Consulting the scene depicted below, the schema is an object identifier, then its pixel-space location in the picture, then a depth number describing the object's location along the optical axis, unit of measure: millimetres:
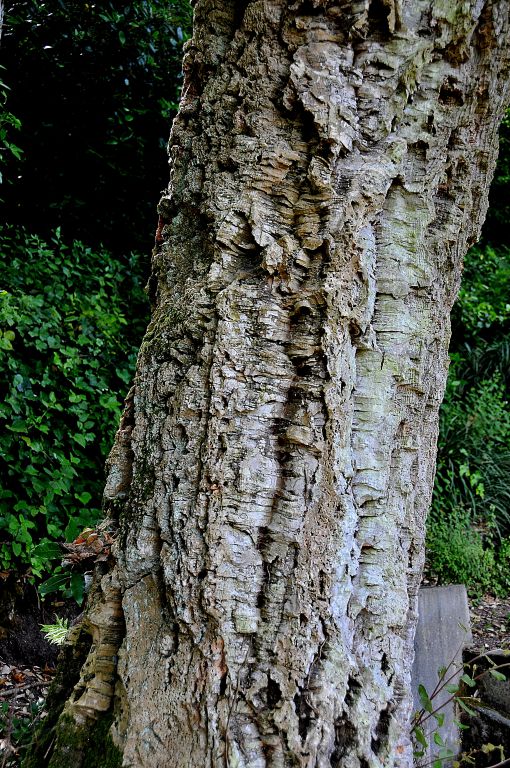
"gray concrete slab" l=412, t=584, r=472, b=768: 2906
